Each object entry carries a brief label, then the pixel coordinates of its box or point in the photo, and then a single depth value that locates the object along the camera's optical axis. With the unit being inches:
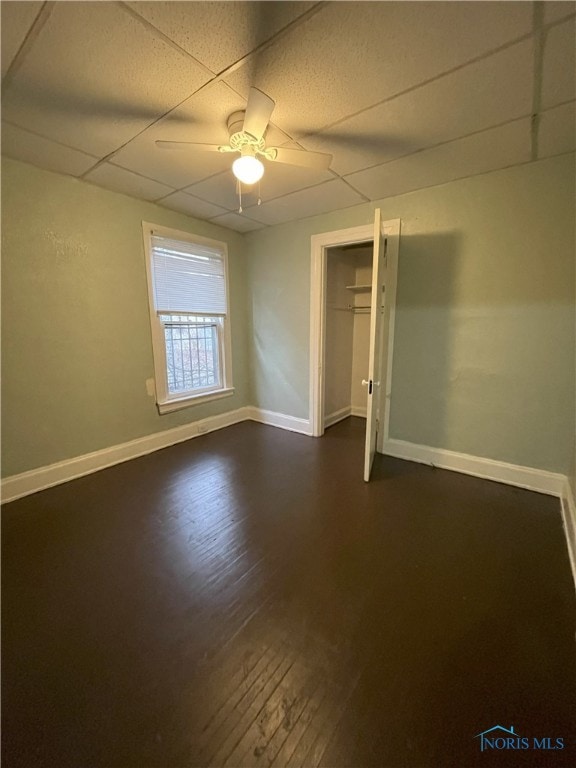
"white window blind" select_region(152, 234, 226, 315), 119.2
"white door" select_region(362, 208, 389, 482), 88.2
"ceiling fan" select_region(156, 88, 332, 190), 57.1
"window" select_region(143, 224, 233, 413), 119.4
